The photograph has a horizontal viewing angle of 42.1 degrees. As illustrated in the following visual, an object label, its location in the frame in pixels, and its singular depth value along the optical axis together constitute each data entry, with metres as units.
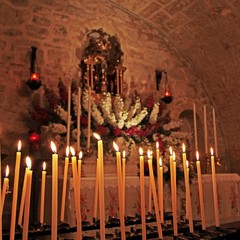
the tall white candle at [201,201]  1.76
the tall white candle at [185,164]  1.80
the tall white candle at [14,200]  1.52
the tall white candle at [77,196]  1.44
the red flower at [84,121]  4.05
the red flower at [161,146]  4.02
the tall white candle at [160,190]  1.87
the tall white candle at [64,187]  2.10
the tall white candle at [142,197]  1.56
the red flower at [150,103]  4.97
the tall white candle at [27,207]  1.41
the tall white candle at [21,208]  1.91
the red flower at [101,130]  3.94
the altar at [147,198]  3.17
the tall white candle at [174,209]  1.65
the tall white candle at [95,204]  2.05
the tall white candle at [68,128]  3.33
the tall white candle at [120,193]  1.54
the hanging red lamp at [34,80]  4.41
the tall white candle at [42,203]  2.07
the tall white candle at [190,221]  1.71
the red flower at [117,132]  4.00
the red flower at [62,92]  4.40
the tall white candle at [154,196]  1.59
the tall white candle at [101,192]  1.43
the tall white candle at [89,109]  3.15
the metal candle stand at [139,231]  1.68
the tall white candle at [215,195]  1.78
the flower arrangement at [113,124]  3.83
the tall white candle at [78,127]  3.13
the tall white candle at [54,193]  1.36
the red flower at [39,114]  4.02
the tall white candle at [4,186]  1.72
